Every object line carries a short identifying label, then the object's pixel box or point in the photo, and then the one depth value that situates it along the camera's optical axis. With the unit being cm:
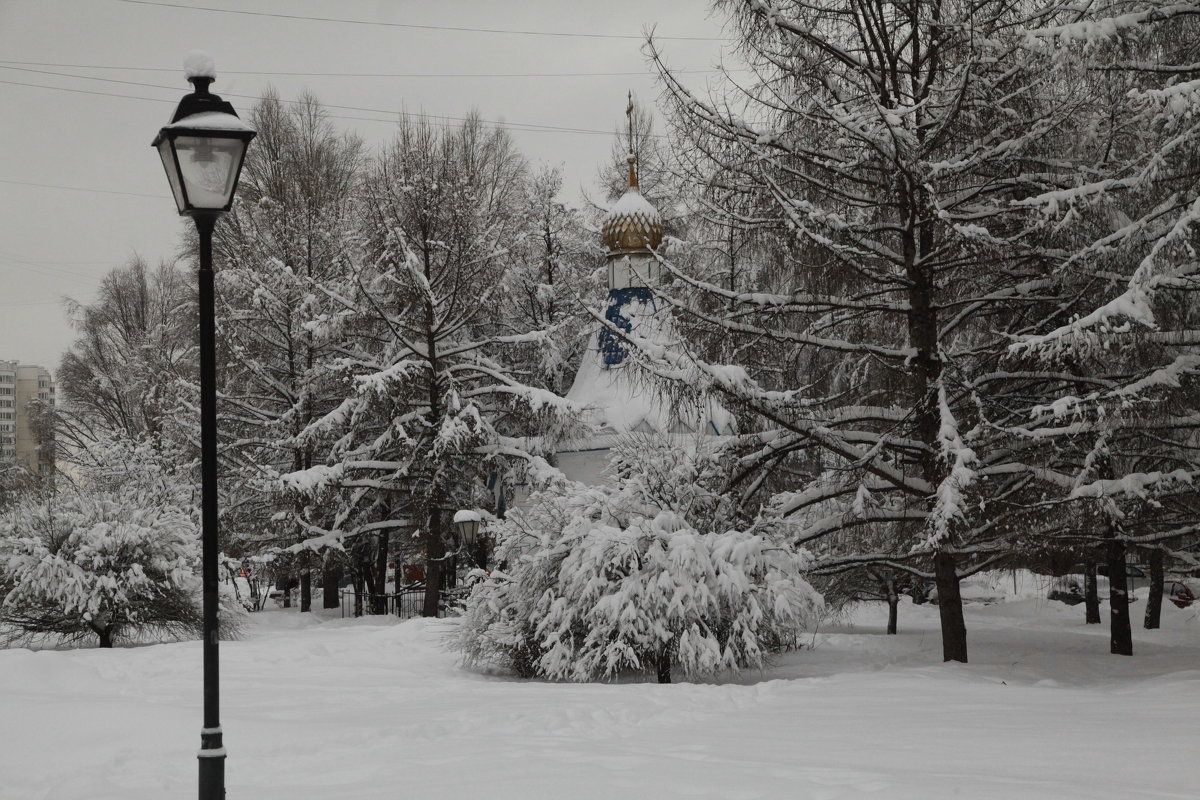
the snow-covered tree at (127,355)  3334
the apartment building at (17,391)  8369
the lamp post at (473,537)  1591
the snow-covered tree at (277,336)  2523
